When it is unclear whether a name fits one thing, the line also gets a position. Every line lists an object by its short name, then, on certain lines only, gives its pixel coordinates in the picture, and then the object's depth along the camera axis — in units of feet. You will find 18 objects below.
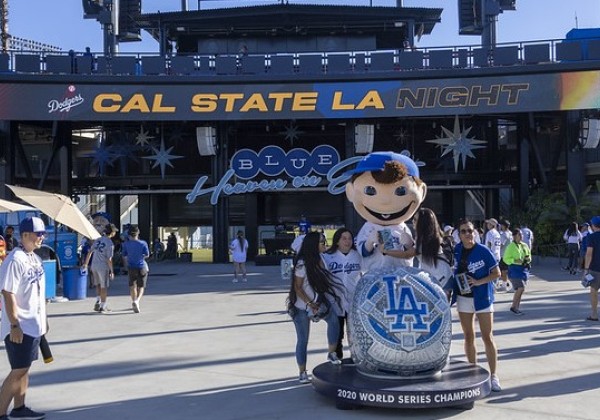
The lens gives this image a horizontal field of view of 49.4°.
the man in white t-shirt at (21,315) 18.47
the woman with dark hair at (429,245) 22.34
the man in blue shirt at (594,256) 34.78
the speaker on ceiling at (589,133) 82.99
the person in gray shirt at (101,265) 43.51
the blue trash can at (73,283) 50.72
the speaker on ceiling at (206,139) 88.43
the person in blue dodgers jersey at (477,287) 22.54
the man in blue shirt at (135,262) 43.11
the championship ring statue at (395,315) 20.52
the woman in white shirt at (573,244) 66.74
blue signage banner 81.46
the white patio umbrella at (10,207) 47.44
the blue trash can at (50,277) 48.06
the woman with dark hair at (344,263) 24.13
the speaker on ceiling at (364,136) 87.61
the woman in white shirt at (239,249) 63.82
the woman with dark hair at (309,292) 23.22
